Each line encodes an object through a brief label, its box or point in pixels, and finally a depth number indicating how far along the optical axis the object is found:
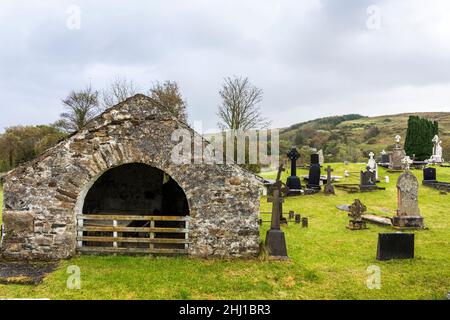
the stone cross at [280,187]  10.79
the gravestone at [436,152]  33.67
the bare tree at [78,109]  32.94
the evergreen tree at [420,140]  35.34
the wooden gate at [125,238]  8.84
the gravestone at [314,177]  22.88
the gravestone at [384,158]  34.38
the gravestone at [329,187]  21.59
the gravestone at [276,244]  9.04
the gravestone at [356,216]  13.08
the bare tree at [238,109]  31.66
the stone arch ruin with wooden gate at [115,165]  8.63
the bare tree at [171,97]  30.95
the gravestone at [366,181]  21.67
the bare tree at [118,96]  33.44
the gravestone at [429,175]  22.59
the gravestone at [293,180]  22.17
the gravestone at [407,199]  13.26
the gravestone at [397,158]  28.67
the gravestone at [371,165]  25.89
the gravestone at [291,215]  15.25
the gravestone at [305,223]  13.59
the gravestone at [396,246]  9.19
